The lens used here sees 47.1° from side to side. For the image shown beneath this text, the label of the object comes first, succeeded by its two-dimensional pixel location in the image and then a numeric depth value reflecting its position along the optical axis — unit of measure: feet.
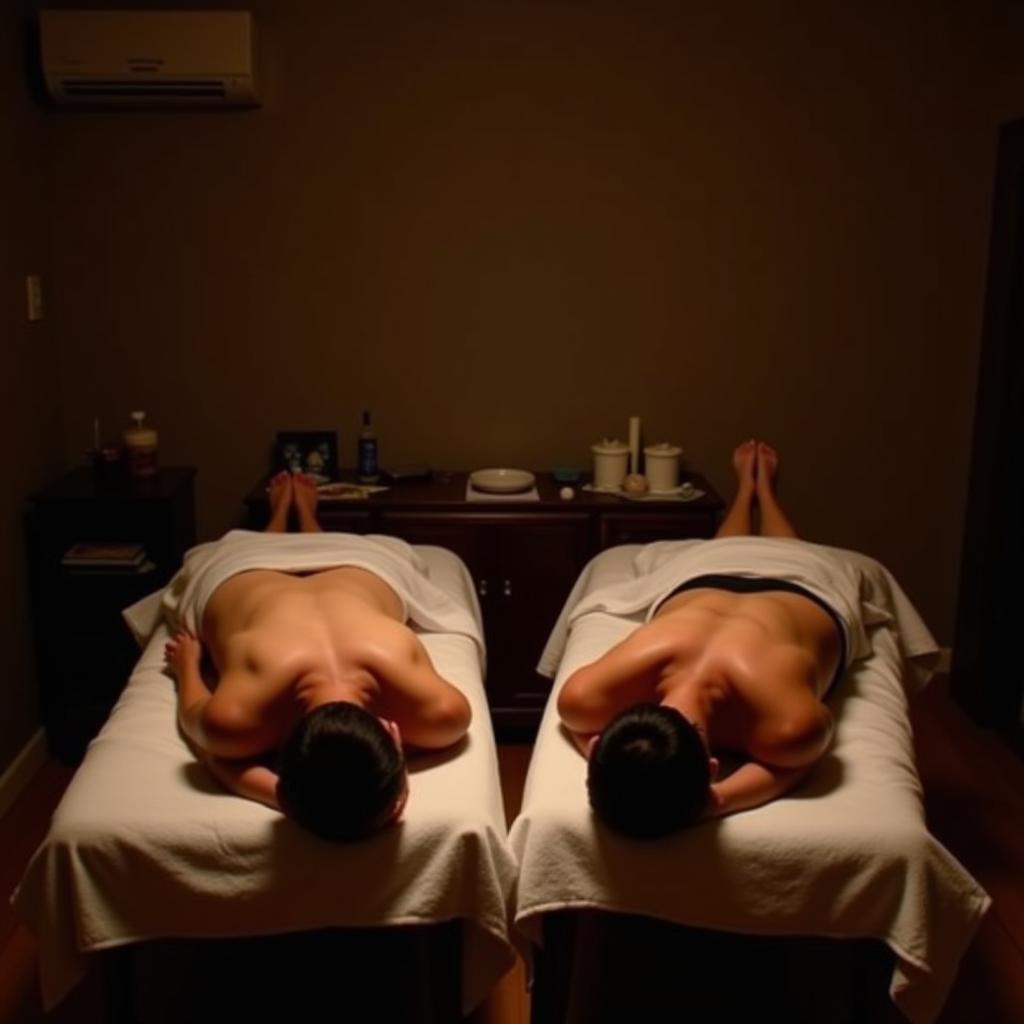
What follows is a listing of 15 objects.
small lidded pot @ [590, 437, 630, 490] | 11.17
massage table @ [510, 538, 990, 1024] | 5.71
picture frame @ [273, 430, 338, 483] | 11.53
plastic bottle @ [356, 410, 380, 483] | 11.42
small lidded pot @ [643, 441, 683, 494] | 11.05
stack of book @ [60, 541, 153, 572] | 10.18
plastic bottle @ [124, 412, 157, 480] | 10.82
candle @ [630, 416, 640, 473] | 11.45
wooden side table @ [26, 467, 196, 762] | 10.30
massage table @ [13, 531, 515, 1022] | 5.73
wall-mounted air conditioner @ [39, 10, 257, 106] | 10.40
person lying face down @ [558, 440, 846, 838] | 5.61
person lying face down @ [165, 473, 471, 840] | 5.49
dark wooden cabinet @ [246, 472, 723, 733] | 10.69
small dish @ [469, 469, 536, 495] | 10.99
